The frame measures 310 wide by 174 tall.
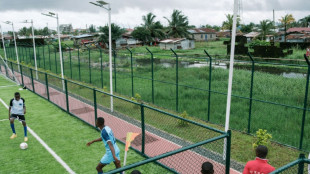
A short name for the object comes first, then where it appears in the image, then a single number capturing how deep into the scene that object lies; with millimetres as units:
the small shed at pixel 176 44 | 55156
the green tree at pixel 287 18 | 67612
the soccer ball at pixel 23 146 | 7998
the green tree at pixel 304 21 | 113000
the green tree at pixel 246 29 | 99769
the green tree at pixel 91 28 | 118856
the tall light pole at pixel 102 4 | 10489
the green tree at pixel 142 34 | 64631
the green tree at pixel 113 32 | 55750
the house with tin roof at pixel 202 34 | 80562
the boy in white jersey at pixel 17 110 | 8516
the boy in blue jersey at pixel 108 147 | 5363
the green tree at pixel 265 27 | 62206
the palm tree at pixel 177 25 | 67562
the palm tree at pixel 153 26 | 67375
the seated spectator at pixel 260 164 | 3906
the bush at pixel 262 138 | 7708
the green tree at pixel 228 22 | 66938
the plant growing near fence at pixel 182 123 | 10131
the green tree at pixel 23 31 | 132575
